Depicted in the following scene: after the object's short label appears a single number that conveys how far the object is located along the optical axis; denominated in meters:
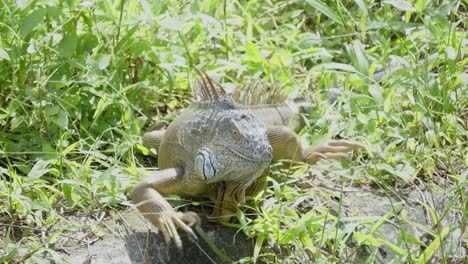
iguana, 4.57
